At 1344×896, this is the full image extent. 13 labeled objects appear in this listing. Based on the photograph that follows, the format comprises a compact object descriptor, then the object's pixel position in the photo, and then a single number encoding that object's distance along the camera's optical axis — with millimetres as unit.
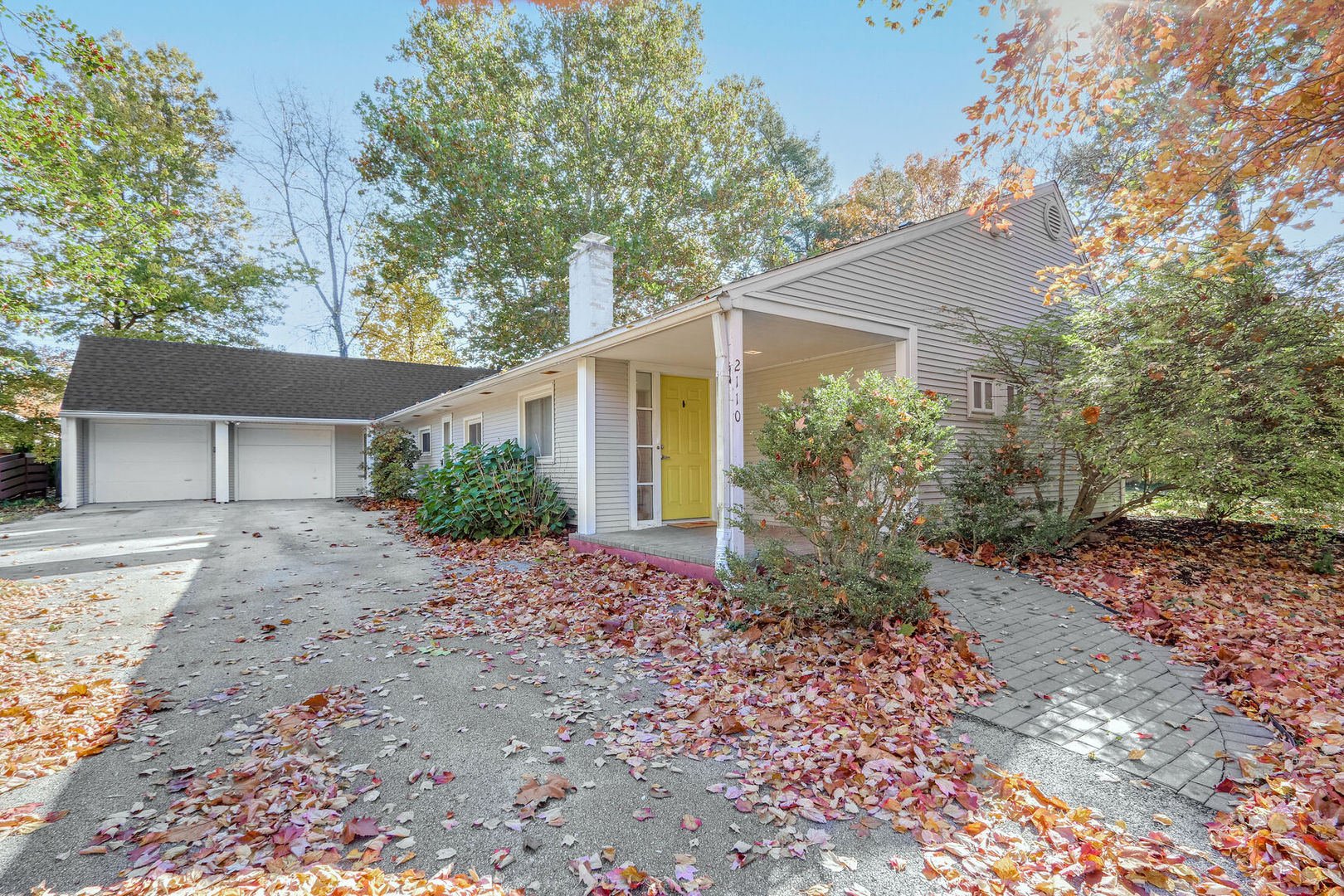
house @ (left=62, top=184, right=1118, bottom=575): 5902
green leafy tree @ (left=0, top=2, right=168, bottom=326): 8523
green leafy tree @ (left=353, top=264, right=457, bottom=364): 21938
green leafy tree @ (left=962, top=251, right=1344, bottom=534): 5184
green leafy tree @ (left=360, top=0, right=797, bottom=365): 15562
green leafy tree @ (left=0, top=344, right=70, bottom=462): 14859
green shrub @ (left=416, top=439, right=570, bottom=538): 8664
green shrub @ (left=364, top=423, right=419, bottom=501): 14188
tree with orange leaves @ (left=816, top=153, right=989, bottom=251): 16688
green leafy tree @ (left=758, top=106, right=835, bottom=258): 19359
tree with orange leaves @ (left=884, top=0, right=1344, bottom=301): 4223
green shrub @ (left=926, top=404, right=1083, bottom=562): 6133
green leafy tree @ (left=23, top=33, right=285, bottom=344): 16812
